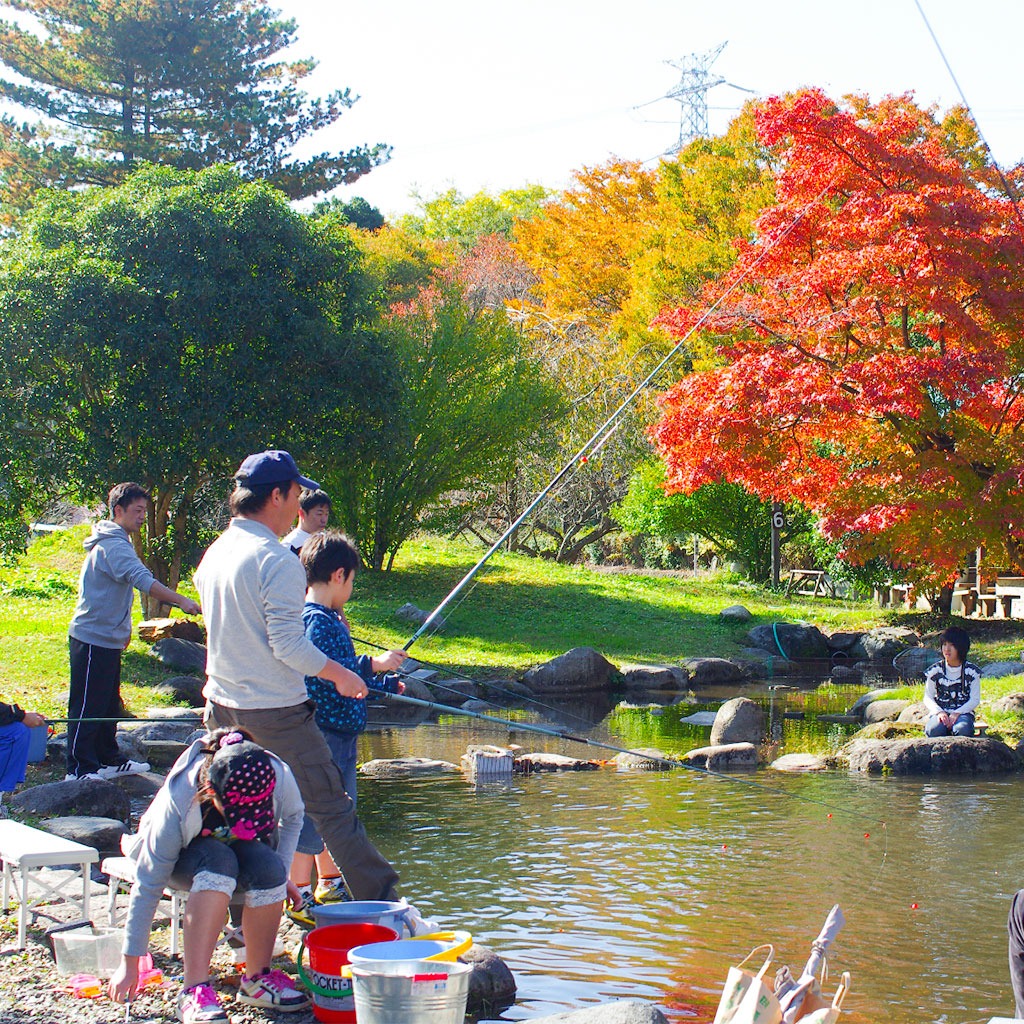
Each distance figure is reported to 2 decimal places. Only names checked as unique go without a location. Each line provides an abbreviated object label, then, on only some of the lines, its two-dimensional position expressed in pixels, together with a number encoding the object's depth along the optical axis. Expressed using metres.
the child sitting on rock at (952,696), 8.89
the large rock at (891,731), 9.84
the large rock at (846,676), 15.11
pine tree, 22.45
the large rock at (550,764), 9.21
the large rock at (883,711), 11.26
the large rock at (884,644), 16.64
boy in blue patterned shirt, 4.46
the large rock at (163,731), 8.59
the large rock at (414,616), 16.36
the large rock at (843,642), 17.20
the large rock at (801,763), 9.02
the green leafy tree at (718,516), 23.95
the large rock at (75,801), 6.12
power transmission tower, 35.28
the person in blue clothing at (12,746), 5.43
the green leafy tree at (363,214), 33.91
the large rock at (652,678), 14.46
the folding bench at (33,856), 4.09
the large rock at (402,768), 8.84
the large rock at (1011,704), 10.12
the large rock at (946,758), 8.72
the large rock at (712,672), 15.07
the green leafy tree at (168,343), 12.67
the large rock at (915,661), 15.27
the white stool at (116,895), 3.98
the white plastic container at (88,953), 3.95
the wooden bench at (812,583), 22.77
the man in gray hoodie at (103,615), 6.71
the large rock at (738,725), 10.35
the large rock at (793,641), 16.97
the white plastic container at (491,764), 8.87
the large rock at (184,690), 10.29
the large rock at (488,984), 4.08
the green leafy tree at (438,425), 18.48
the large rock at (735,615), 18.20
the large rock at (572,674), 13.84
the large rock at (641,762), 9.18
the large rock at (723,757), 9.34
